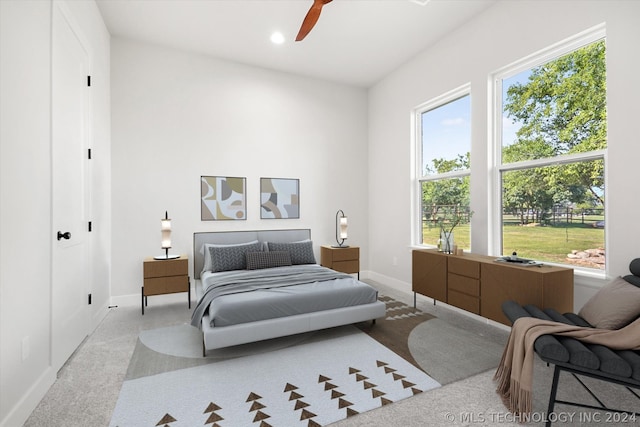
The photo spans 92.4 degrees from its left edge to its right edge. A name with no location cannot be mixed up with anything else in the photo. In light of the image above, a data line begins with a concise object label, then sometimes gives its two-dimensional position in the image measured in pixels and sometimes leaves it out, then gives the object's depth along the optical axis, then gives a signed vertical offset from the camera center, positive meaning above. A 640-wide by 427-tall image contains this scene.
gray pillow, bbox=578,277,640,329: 1.95 -0.62
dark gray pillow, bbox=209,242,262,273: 3.87 -0.57
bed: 2.61 -0.77
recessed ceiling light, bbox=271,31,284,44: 3.90 +2.28
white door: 2.32 +0.21
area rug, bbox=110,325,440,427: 1.85 -1.22
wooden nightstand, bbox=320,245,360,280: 4.80 -0.72
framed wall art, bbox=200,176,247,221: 4.44 +0.23
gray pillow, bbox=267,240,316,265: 4.32 -0.53
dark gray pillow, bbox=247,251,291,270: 3.92 -0.60
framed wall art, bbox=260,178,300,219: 4.81 +0.25
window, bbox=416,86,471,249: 3.89 +0.66
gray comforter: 2.86 -0.71
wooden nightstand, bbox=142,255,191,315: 3.68 -0.77
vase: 3.62 -0.34
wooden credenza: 2.54 -0.67
